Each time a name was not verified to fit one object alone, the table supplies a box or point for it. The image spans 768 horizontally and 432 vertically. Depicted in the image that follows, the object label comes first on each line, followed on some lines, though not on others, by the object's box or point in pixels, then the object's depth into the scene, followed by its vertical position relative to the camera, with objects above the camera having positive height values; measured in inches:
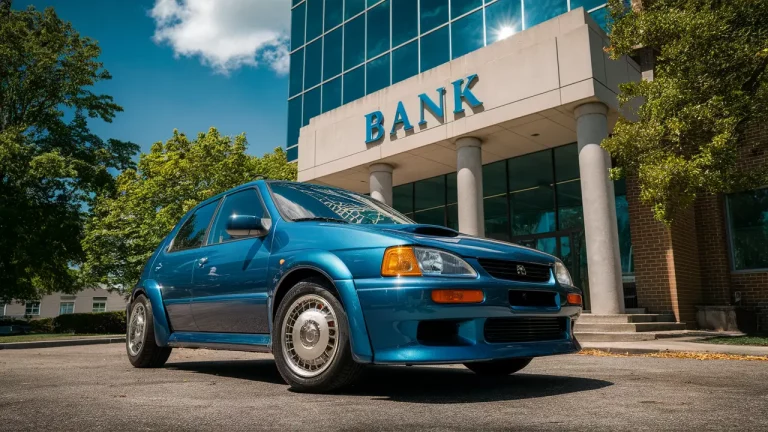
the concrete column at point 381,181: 677.3 +148.3
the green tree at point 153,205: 932.6 +177.0
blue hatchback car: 141.0 +4.5
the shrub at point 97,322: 997.2 -18.4
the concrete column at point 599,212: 482.0 +79.7
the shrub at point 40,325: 1684.9 -38.9
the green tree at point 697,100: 386.9 +141.3
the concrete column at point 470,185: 577.6 +123.3
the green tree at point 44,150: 928.3 +281.1
